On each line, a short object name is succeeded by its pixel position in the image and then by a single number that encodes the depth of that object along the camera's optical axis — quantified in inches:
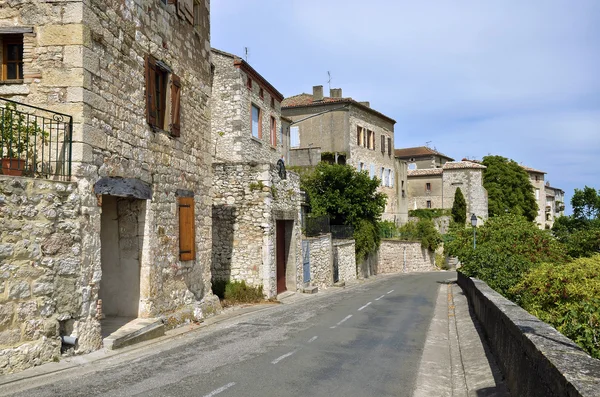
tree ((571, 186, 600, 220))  1640.0
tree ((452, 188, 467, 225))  2223.2
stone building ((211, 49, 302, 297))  716.7
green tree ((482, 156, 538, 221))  2541.8
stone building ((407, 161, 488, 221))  2315.5
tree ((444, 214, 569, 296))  696.4
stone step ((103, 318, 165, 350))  351.3
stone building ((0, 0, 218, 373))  292.8
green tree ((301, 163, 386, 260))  1325.0
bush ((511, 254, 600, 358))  265.3
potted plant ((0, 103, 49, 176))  297.0
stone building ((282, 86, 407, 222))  1664.6
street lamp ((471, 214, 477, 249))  1012.5
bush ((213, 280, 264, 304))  671.8
